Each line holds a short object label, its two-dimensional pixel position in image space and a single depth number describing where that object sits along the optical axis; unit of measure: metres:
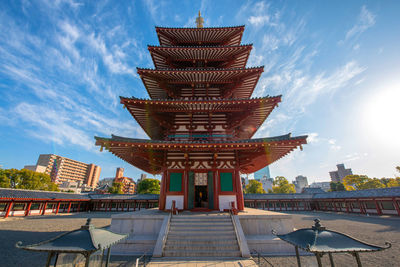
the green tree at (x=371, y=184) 44.81
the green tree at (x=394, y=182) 43.83
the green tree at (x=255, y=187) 52.84
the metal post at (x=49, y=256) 4.33
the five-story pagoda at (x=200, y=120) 12.30
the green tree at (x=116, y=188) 62.12
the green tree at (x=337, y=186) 52.36
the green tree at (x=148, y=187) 52.62
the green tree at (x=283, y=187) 53.62
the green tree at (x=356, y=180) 48.65
